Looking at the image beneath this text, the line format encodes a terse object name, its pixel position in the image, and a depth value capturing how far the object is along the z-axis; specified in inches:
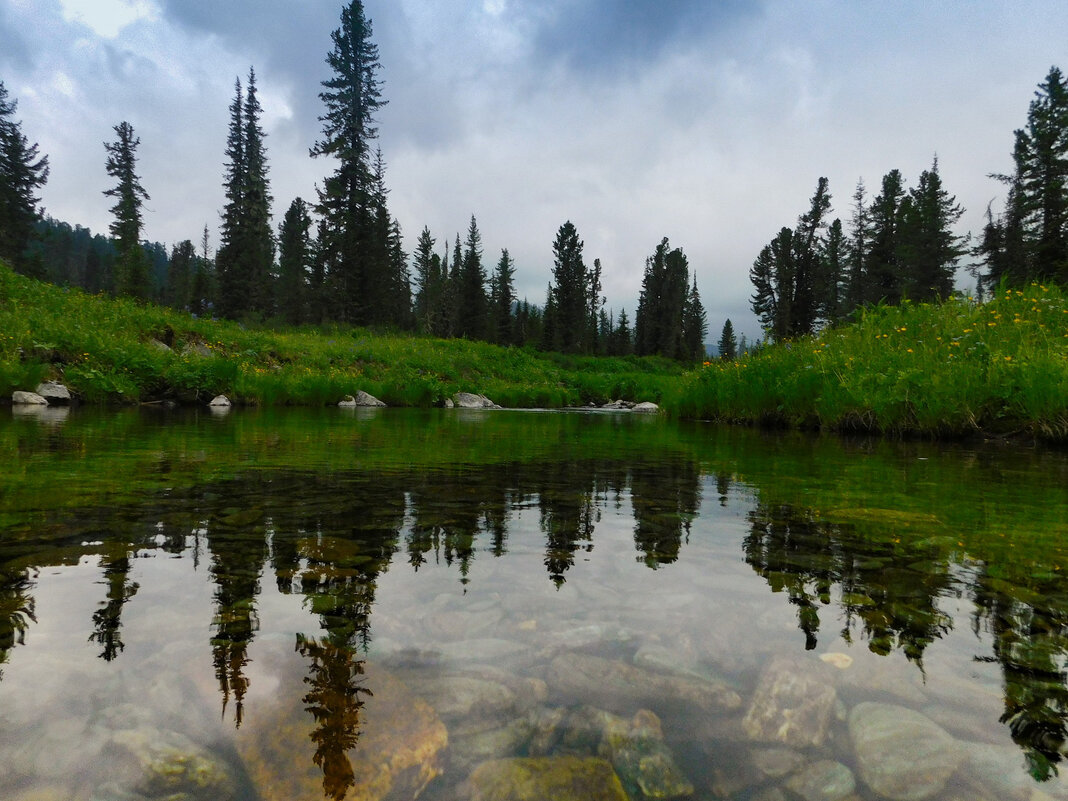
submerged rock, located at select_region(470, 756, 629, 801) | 32.6
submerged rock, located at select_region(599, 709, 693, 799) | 33.2
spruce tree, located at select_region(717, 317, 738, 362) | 3587.6
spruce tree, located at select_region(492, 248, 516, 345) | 2325.3
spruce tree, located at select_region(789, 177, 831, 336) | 1961.1
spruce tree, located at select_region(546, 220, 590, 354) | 2348.7
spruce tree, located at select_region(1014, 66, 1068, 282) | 1212.9
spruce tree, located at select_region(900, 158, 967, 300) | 1620.3
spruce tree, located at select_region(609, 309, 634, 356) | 2795.3
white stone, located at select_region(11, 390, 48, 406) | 406.8
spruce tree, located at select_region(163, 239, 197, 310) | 2505.2
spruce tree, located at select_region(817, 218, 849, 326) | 2262.6
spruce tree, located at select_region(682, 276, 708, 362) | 2960.1
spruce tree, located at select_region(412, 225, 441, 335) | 2674.7
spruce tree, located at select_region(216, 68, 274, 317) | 1510.8
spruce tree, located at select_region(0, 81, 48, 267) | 1604.3
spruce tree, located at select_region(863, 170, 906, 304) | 1850.4
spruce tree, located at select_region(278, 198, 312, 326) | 1966.8
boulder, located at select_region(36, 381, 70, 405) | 430.9
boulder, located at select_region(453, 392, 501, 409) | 778.2
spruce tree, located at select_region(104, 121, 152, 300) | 1748.3
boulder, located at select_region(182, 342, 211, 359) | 614.7
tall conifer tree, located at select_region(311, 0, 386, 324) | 1310.3
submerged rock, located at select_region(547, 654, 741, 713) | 42.3
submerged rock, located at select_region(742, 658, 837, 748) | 38.5
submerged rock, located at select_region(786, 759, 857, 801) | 33.0
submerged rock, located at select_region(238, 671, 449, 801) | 32.2
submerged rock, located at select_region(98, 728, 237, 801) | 31.2
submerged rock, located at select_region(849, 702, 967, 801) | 33.7
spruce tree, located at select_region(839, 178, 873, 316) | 1993.6
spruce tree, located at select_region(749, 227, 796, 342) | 2105.1
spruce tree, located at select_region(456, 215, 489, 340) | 2073.1
